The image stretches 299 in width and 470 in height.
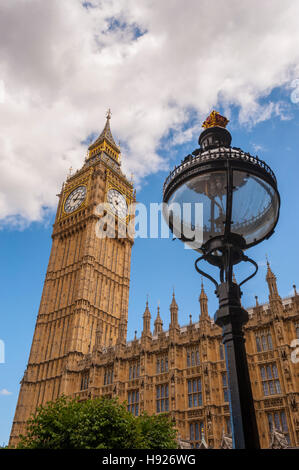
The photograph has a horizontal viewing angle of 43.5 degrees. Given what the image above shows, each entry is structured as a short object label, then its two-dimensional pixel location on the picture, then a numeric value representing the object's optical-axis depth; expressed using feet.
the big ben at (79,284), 160.86
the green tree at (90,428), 64.49
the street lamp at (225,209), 19.13
